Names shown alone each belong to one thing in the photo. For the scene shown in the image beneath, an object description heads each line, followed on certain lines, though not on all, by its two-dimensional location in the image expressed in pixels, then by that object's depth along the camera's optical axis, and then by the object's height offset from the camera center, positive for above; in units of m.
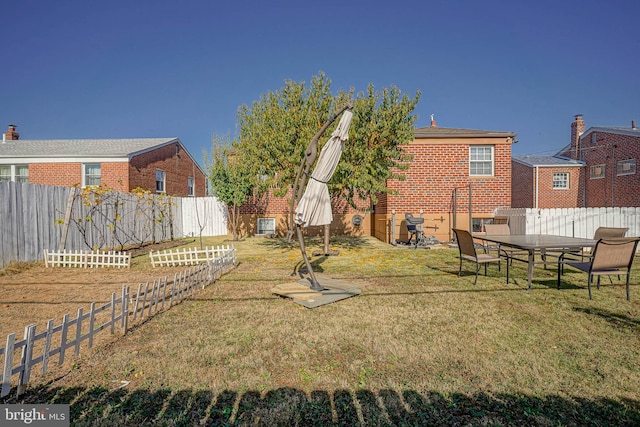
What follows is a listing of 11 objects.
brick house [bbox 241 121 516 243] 14.38 +1.27
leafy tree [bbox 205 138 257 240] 16.30 +1.52
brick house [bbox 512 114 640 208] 20.95 +2.66
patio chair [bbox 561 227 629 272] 7.48 -0.55
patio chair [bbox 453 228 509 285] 6.65 -0.84
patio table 6.18 -0.69
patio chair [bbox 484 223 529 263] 8.88 -0.55
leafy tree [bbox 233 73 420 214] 9.79 +2.41
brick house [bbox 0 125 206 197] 17.86 +2.70
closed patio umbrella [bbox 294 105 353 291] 5.70 +0.38
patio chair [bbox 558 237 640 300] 5.50 -0.83
